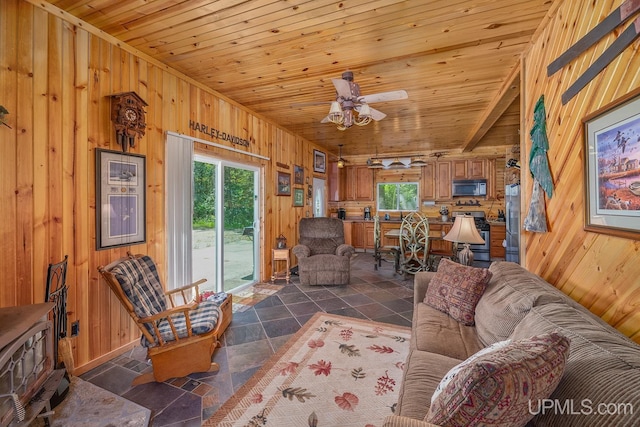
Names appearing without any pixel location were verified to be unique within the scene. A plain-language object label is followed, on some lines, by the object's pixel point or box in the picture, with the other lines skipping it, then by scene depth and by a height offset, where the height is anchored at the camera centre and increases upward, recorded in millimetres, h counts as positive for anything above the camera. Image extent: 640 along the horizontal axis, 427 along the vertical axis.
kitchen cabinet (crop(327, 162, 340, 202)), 7207 +791
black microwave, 6270 +557
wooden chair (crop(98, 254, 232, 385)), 1845 -858
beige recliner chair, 4027 -655
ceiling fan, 2404 +1046
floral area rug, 1568 -1187
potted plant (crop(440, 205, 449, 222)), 6482 -49
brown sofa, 753 -538
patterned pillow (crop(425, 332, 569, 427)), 744 -506
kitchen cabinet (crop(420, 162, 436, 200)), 6770 +741
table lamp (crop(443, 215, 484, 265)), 2547 -228
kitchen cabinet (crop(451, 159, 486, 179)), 6332 +1011
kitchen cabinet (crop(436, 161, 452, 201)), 6636 +766
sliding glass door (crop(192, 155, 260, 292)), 3264 -161
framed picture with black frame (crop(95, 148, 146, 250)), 2105 +113
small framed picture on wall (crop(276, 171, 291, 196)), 4652 +496
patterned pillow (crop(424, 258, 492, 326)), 1909 -593
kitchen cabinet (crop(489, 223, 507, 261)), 5770 -652
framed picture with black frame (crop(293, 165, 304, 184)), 5227 +743
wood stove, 1174 -748
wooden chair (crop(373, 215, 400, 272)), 4718 -696
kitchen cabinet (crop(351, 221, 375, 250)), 6965 -612
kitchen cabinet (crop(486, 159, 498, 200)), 6238 +717
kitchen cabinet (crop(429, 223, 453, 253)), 5840 -496
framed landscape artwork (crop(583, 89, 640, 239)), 1186 +206
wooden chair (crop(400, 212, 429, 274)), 4191 -530
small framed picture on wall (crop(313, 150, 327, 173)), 6188 +1195
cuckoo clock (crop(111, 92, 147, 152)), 2148 +781
